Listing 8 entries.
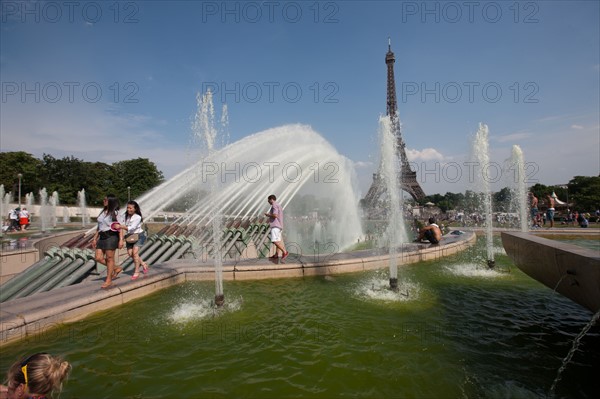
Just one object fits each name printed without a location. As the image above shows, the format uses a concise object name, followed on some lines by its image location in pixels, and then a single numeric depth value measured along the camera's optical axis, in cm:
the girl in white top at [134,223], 686
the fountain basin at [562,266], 398
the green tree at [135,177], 7125
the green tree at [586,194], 5847
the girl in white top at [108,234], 621
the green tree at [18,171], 5916
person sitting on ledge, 1228
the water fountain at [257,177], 1323
